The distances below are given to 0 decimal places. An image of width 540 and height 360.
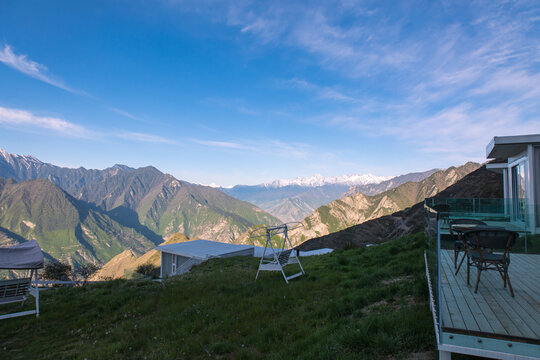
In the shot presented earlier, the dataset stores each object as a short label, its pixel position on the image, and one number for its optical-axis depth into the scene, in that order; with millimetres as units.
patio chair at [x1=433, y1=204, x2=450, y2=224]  8002
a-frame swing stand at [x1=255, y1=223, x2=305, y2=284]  8734
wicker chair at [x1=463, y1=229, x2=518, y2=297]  4438
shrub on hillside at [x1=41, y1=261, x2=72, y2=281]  34222
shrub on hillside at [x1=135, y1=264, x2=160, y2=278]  53656
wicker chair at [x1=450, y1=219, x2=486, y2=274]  5525
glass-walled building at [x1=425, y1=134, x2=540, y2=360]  3023
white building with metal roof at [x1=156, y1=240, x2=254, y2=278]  24828
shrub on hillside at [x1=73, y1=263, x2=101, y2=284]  39969
